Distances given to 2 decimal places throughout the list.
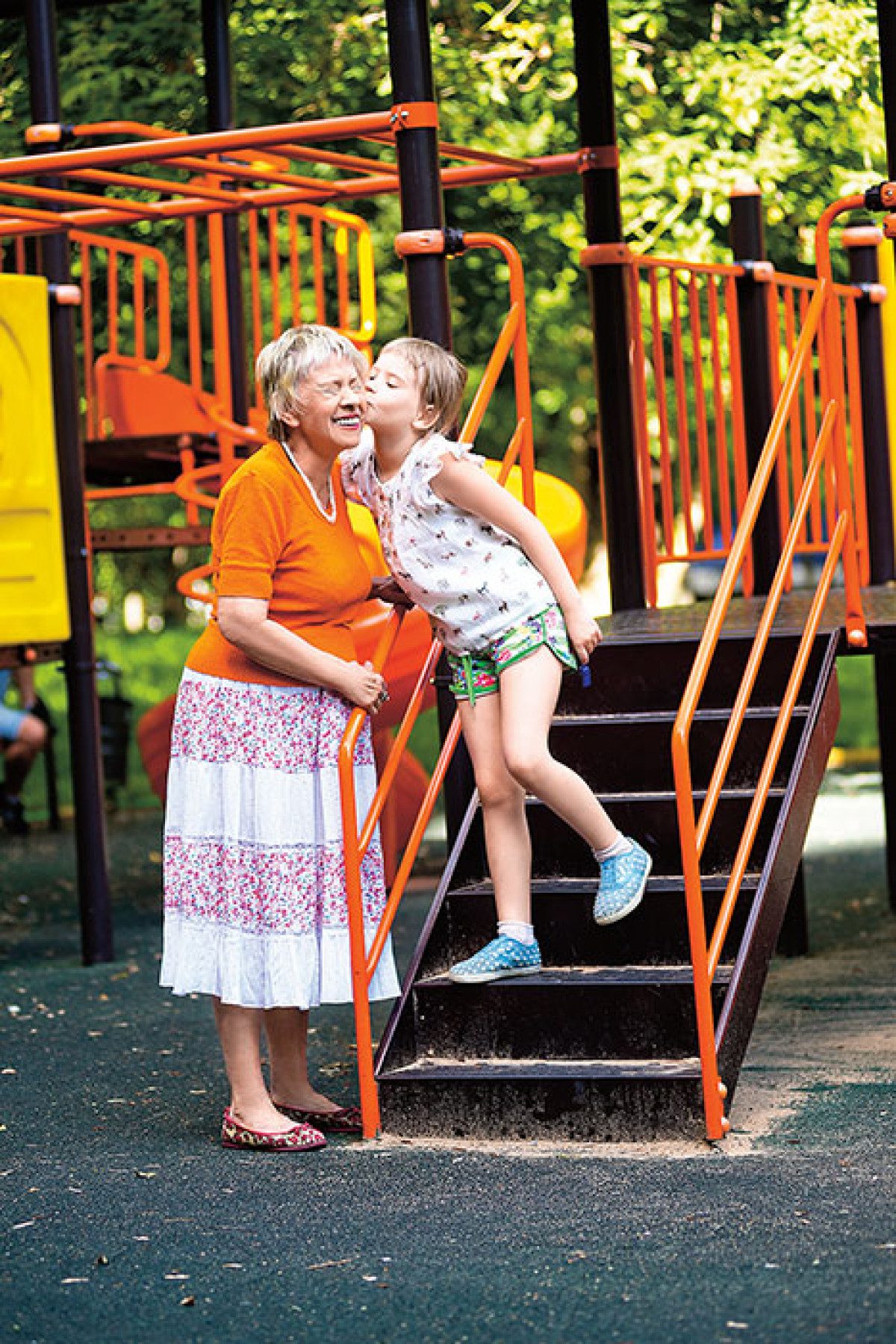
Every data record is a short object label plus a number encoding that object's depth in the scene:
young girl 10.33
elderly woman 10.16
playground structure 10.29
